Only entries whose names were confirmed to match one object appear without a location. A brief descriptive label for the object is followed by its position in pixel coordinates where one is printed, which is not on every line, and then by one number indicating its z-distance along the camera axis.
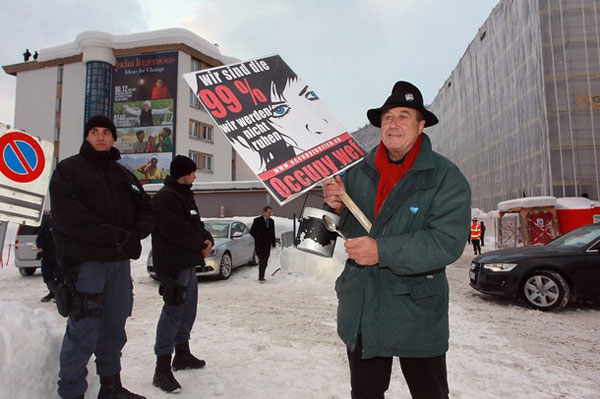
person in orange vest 15.69
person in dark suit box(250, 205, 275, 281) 10.08
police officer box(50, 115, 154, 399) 2.54
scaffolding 19.08
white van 10.53
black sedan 6.39
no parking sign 2.71
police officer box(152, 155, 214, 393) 3.35
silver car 9.74
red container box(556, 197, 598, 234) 17.23
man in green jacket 1.76
